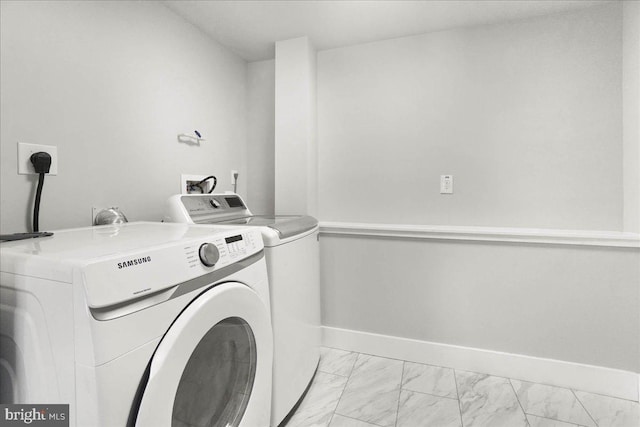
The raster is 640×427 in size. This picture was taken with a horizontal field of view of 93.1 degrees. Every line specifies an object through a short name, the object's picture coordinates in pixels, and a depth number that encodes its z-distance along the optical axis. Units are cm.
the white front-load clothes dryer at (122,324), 58
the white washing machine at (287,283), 128
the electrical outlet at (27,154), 111
